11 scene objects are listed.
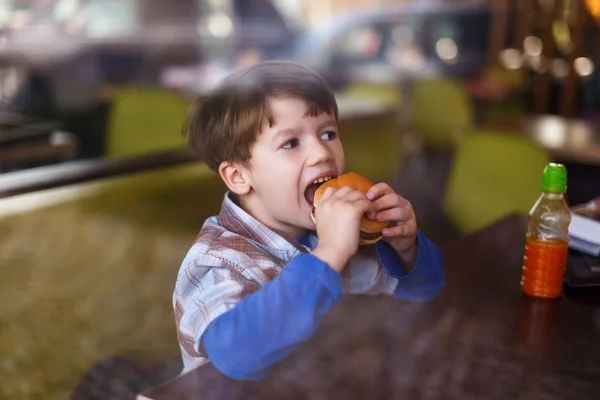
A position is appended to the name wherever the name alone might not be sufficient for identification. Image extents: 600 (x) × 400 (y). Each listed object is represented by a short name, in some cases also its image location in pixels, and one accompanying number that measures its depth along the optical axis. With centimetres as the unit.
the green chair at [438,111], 430
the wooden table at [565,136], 245
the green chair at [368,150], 79
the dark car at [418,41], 480
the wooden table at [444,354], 73
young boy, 62
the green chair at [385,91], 379
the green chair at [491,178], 174
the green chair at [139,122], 179
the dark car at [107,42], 215
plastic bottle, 99
